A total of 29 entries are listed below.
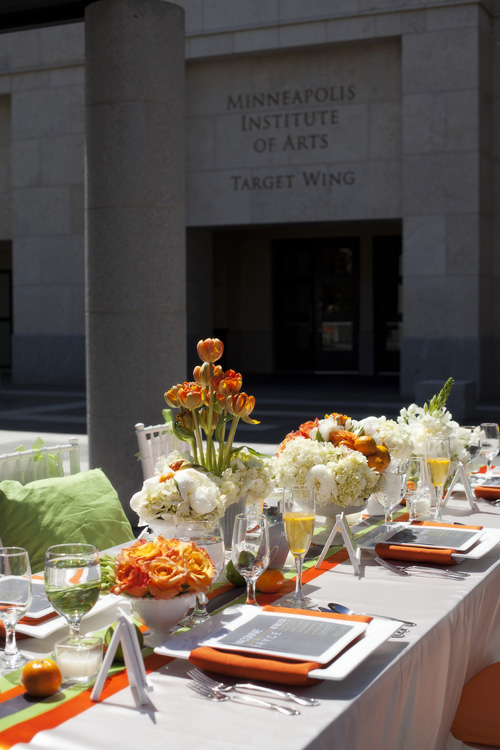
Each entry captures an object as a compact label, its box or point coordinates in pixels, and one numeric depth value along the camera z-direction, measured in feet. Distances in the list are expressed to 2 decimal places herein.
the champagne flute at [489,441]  12.47
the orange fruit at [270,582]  7.84
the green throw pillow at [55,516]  11.10
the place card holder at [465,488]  11.39
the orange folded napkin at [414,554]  8.68
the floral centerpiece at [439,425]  11.25
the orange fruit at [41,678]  5.72
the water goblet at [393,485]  9.40
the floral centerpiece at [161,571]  6.36
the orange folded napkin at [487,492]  11.99
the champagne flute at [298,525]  7.34
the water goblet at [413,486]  10.18
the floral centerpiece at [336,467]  8.96
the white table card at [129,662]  5.63
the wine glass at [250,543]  6.84
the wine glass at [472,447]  11.83
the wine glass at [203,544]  6.86
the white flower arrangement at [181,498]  7.77
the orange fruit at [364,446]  9.27
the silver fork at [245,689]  5.62
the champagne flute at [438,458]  10.09
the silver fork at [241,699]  5.51
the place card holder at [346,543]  8.52
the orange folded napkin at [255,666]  5.75
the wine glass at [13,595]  6.15
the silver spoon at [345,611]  7.04
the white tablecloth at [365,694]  5.22
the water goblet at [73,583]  6.08
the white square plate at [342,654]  5.81
